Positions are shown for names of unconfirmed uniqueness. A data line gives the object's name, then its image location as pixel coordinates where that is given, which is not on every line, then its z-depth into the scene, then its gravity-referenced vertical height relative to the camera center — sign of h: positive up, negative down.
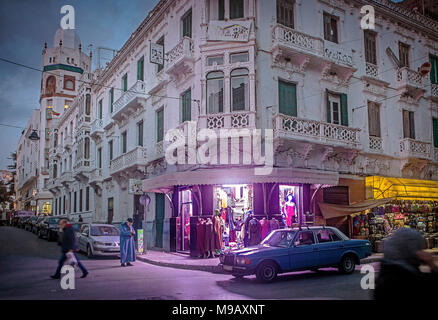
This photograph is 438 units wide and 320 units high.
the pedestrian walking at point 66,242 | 10.16 -1.04
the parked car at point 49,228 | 25.16 -1.67
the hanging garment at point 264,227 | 14.72 -1.01
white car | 16.30 -1.62
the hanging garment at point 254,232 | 14.66 -1.21
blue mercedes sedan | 9.89 -1.43
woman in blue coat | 13.90 -1.50
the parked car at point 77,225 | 22.36 -1.34
